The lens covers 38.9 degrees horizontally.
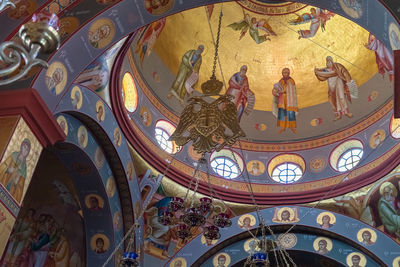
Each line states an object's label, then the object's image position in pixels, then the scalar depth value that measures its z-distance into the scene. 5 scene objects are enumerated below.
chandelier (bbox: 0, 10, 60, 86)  4.36
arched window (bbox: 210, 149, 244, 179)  16.40
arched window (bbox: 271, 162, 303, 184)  16.34
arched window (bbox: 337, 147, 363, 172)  15.59
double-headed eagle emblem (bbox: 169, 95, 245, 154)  10.76
